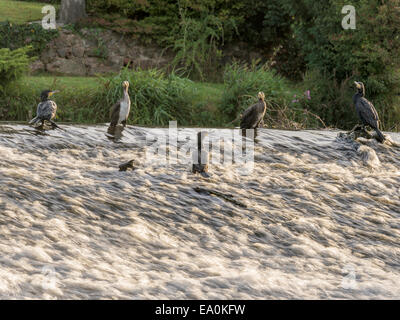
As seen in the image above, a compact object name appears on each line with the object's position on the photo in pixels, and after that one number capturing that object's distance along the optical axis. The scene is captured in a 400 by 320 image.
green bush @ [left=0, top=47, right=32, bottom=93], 27.58
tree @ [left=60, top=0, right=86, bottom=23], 39.75
